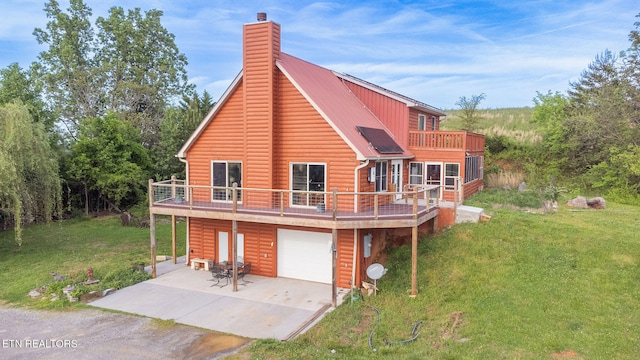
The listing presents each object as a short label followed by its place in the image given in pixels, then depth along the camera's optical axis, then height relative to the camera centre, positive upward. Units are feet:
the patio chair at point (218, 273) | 47.28 -13.22
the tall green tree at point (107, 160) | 86.94 -1.33
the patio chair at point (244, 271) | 47.91 -13.30
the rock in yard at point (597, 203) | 65.46 -7.22
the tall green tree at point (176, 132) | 94.84 +4.95
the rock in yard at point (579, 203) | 65.31 -7.25
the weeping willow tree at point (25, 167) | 52.01 -1.84
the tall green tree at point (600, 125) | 82.23 +6.23
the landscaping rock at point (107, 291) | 43.95 -14.36
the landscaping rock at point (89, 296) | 42.29 -14.29
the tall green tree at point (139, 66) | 114.62 +24.56
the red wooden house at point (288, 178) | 45.52 -2.78
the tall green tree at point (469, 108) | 105.29 +11.96
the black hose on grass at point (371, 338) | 31.54 -14.21
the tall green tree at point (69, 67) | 109.70 +22.52
